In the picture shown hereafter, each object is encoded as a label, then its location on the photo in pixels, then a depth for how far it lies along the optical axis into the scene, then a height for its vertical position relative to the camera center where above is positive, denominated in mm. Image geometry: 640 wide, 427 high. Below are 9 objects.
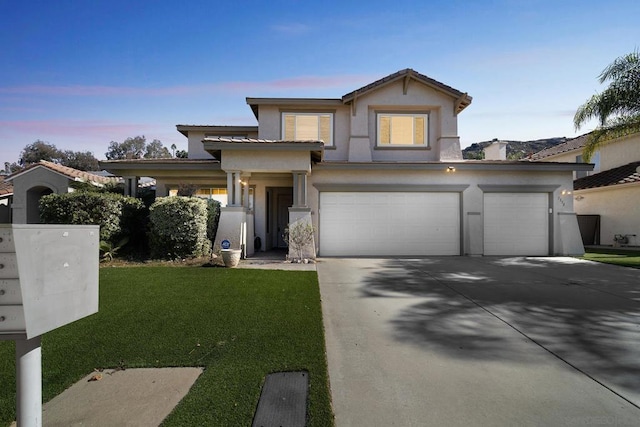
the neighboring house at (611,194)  16703 +1629
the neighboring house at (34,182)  15070 +1760
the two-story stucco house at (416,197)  12805 +1032
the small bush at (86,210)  10188 +341
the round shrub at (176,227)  10234 -151
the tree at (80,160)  48969 +8956
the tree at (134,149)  55125 +12077
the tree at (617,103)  11609 +4408
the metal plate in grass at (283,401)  2617 -1529
